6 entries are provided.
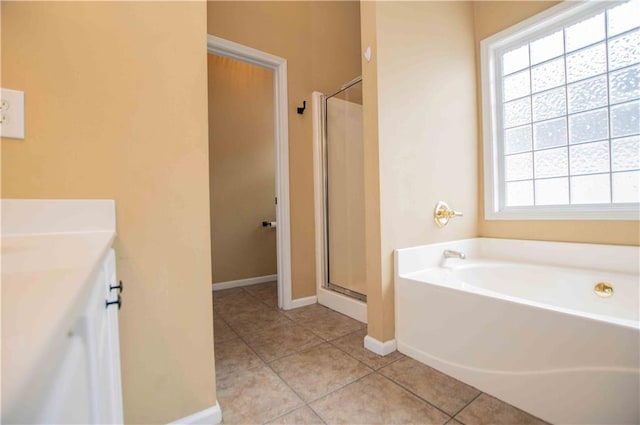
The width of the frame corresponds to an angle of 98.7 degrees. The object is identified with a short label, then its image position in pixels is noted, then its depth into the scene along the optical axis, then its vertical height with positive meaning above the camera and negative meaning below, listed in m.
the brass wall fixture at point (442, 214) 1.89 -0.04
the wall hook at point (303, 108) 2.51 +0.96
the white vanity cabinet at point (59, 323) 0.24 -0.12
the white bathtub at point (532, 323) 0.98 -0.53
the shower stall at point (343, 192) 2.38 +0.18
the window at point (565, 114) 1.64 +0.63
